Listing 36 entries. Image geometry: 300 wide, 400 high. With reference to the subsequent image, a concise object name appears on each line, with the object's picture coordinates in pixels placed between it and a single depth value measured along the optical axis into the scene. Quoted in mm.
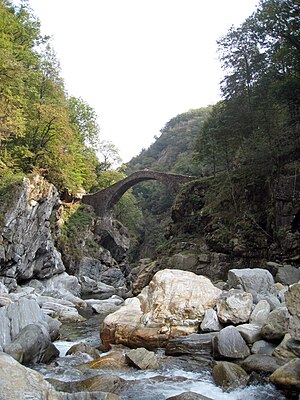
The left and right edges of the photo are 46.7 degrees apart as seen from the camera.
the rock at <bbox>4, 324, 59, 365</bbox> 6852
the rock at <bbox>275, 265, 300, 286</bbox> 12491
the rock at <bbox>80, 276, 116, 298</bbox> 23491
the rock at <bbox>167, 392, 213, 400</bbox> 4781
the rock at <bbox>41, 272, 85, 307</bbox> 17203
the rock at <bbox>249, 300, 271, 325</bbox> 7241
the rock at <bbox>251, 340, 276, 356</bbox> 6239
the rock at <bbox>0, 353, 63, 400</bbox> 3840
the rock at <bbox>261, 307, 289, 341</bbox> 6309
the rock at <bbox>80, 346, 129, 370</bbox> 6746
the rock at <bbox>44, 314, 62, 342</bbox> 9078
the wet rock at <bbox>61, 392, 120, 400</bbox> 4371
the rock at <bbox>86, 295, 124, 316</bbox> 14691
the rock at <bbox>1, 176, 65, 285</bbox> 16562
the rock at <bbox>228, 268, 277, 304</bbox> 9125
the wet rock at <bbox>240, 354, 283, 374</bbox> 5629
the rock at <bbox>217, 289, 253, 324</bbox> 7490
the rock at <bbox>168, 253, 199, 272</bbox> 18250
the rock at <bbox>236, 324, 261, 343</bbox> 6641
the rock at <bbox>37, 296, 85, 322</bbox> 12547
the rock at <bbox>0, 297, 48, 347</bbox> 7457
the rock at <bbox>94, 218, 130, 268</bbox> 30106
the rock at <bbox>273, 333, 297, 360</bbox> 5694
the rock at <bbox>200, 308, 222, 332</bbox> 7500
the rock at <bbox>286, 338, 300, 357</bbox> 5484
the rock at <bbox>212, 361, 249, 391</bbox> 5495
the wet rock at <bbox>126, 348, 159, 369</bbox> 6613
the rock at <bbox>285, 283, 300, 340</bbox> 5137
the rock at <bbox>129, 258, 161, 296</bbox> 19519
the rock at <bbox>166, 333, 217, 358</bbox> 7042
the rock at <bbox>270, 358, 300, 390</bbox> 4827
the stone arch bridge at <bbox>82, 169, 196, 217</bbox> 33219
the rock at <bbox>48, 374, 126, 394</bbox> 5531
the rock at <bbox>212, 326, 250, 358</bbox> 6387
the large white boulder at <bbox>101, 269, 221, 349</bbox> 7766
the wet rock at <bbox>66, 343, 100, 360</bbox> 7675
